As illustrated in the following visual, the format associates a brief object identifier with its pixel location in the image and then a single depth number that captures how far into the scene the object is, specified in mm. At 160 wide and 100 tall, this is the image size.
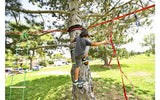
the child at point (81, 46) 1711
